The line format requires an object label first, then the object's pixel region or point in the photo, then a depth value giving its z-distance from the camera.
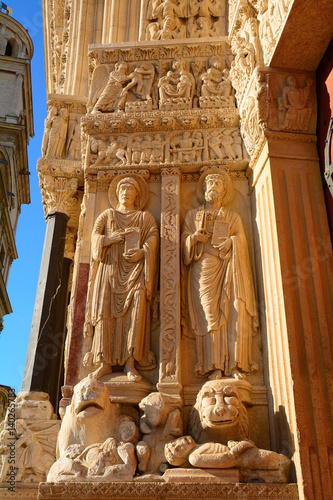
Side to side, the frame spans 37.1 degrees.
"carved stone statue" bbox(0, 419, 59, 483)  5.73
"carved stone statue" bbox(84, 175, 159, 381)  5.19
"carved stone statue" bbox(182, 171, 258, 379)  5.07
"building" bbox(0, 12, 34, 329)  29.69
